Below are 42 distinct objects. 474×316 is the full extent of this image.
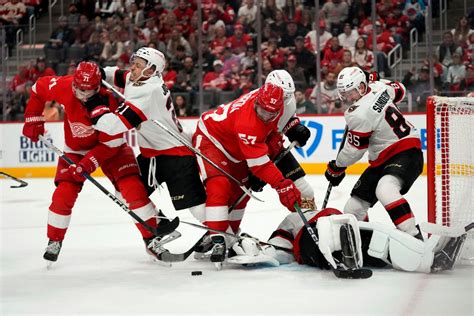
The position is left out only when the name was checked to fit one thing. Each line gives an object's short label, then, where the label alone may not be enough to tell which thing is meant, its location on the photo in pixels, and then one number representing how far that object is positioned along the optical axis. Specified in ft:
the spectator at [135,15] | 61.34
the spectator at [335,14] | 56.38
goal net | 25.99
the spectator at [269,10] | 57.24
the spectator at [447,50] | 53.40
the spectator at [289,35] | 56.74
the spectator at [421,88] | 53.30
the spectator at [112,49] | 59.78
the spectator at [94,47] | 60.70
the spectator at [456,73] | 53.05
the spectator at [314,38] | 55.83
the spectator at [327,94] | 54.57
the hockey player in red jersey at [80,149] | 25.58
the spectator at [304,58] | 55.54
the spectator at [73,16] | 62.26
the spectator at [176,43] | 58.81
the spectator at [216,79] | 57.49
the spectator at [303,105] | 54.58
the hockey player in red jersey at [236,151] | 24.24
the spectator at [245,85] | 56.56
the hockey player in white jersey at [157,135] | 25.33
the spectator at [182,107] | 56.90
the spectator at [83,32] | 61.58
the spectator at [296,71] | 55.44
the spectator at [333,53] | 55.25
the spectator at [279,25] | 57.24
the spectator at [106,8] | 62.99
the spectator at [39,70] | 60.61
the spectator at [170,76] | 57.59
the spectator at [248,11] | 57.78
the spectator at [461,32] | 53.56
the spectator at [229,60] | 57.59
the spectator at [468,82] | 52.86
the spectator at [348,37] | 55.59
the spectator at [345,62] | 54.76
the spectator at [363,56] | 54.32
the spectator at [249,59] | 56.85
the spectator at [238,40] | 57.73
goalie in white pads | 22.97
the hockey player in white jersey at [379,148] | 25.46
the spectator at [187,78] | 57.49
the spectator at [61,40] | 61.63
